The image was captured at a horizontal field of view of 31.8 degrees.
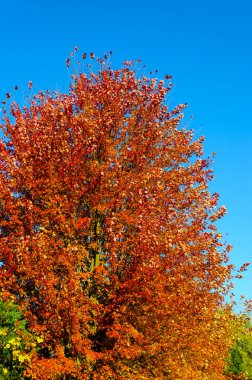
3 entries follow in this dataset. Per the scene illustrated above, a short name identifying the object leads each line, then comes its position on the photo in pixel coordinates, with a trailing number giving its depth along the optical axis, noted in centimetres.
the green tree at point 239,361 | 4744
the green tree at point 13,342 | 1645
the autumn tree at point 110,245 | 1694
